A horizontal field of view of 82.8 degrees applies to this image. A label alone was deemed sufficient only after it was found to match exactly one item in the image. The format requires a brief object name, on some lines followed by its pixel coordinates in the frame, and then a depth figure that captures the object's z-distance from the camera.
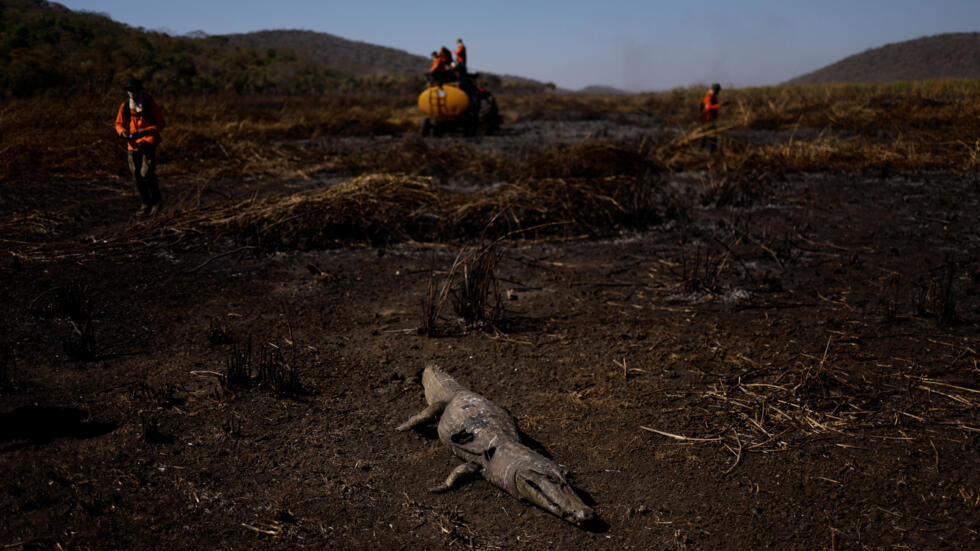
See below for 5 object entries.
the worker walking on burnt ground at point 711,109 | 12.59
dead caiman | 2.53
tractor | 14.43
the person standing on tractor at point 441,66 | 14.06
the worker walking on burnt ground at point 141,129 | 7.04
